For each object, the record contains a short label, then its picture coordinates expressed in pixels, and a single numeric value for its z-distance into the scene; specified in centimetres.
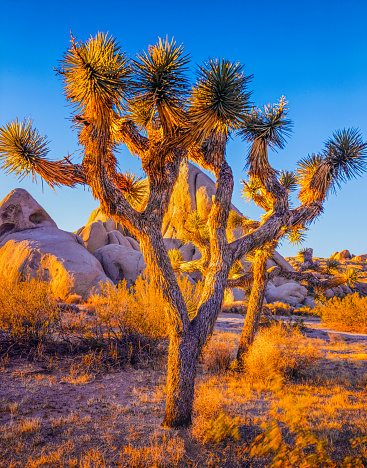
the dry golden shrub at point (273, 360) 782
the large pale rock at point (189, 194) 3344
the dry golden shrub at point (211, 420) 438
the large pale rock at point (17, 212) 2072
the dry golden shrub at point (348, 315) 1612
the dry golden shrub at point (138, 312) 899
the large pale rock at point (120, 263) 2311
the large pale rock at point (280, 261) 3051
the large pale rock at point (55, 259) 1755
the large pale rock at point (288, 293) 2705
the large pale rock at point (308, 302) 2716
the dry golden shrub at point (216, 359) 849
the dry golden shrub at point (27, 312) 845
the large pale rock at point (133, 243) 3118
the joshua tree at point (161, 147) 511
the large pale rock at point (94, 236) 2731
